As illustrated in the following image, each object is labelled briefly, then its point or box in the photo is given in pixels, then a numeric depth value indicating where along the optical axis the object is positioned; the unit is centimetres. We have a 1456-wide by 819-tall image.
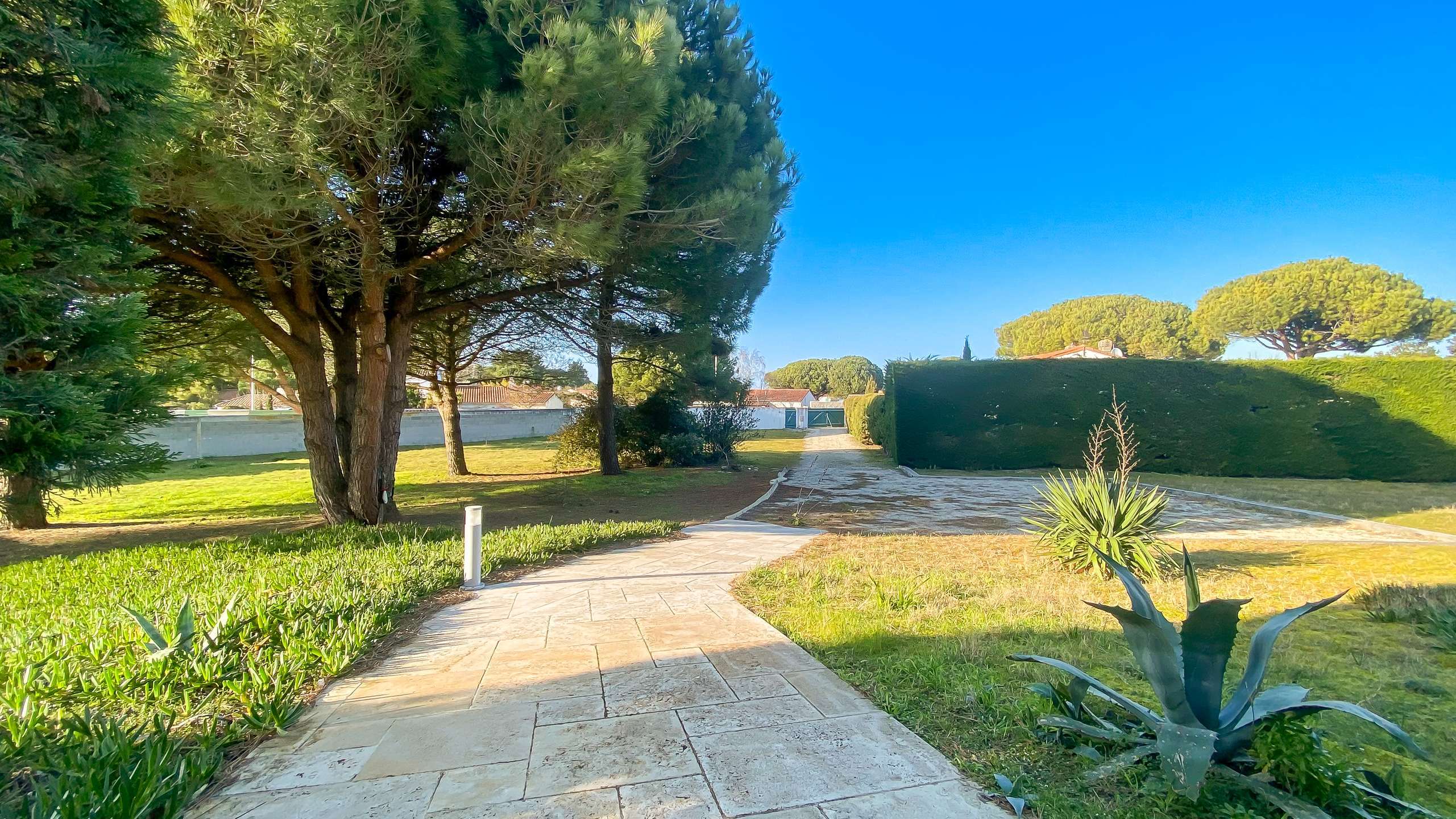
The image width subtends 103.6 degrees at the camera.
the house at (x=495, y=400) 4041
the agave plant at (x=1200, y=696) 189
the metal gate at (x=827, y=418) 4753
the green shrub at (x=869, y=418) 2134
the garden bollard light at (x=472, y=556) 483
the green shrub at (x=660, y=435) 1655
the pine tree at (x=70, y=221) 307
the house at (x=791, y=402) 4762
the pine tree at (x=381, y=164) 489
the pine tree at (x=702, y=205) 688
